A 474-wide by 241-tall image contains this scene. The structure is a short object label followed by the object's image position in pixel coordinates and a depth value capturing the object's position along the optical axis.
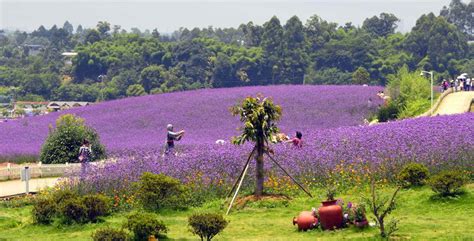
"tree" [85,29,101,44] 188.25
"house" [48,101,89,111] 132.06
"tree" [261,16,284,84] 150.88
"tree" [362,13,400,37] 194.25
